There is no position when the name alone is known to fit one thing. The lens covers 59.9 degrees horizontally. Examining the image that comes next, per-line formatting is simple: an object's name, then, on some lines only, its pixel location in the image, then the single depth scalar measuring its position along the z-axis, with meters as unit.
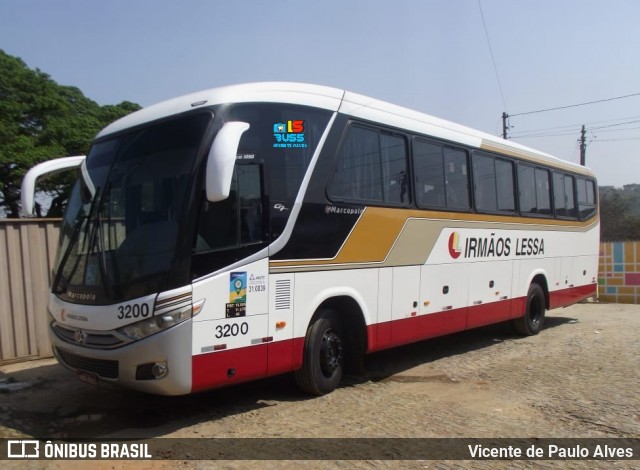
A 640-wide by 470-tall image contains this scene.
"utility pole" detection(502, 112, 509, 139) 36.41
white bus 5.08
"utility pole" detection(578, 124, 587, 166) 37.83
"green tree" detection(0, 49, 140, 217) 20.88
